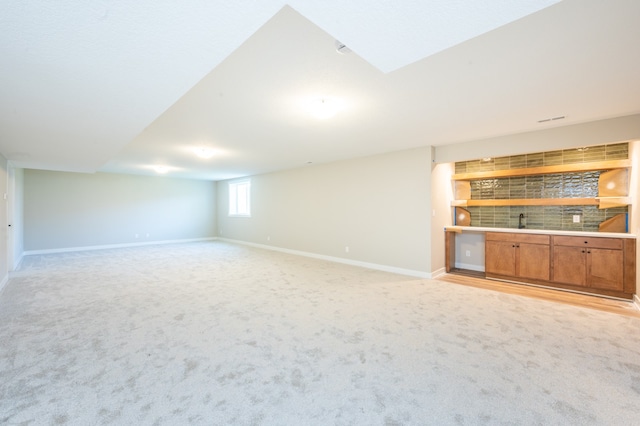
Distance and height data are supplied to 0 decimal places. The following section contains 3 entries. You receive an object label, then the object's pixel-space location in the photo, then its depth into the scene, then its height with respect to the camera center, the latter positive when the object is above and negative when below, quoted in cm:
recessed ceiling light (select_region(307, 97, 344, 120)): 277 +114
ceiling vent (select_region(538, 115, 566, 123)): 325 +115
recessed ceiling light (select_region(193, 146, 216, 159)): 493 +114
